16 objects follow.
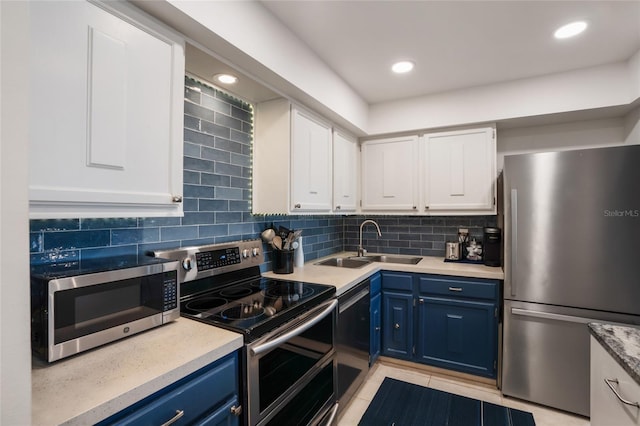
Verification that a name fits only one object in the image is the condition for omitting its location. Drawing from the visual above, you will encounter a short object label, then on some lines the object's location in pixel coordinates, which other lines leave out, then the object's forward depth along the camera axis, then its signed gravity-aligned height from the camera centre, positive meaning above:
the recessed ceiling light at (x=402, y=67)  2.19 +1.10
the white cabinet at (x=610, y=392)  0.86 -0.57
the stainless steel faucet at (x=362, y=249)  3.10 -0.38
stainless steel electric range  1.19 -0.50
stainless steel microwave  0.87 -0.31
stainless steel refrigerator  1.87 -0.32
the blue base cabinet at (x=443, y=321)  2.29 -0.88
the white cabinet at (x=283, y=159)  1.96 +0.37
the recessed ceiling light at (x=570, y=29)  1.71 +1.10
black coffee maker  2.45 -0.27
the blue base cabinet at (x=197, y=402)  0.80 -0.58
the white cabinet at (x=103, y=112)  0.84 +0.33
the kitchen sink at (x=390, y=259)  2.92 -0.47
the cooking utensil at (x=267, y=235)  2.13 -0.16
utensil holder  2.13 -0.35
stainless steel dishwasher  1.90 -0.88
